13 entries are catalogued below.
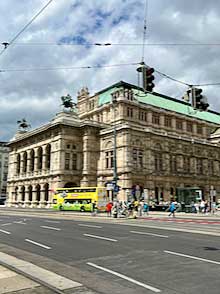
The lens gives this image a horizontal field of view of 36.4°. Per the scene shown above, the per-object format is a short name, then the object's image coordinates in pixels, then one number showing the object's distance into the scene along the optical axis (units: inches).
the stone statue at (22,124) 3368.6
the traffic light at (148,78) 594.9
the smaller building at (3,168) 4583.2
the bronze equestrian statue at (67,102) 2970.0
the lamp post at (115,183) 1421.5
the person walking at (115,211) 1371.8
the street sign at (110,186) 1437.5
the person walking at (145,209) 1657.2
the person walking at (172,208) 1432.1
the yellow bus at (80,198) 1955.0
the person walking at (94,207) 1675.4
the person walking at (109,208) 1488.7
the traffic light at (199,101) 652.7
